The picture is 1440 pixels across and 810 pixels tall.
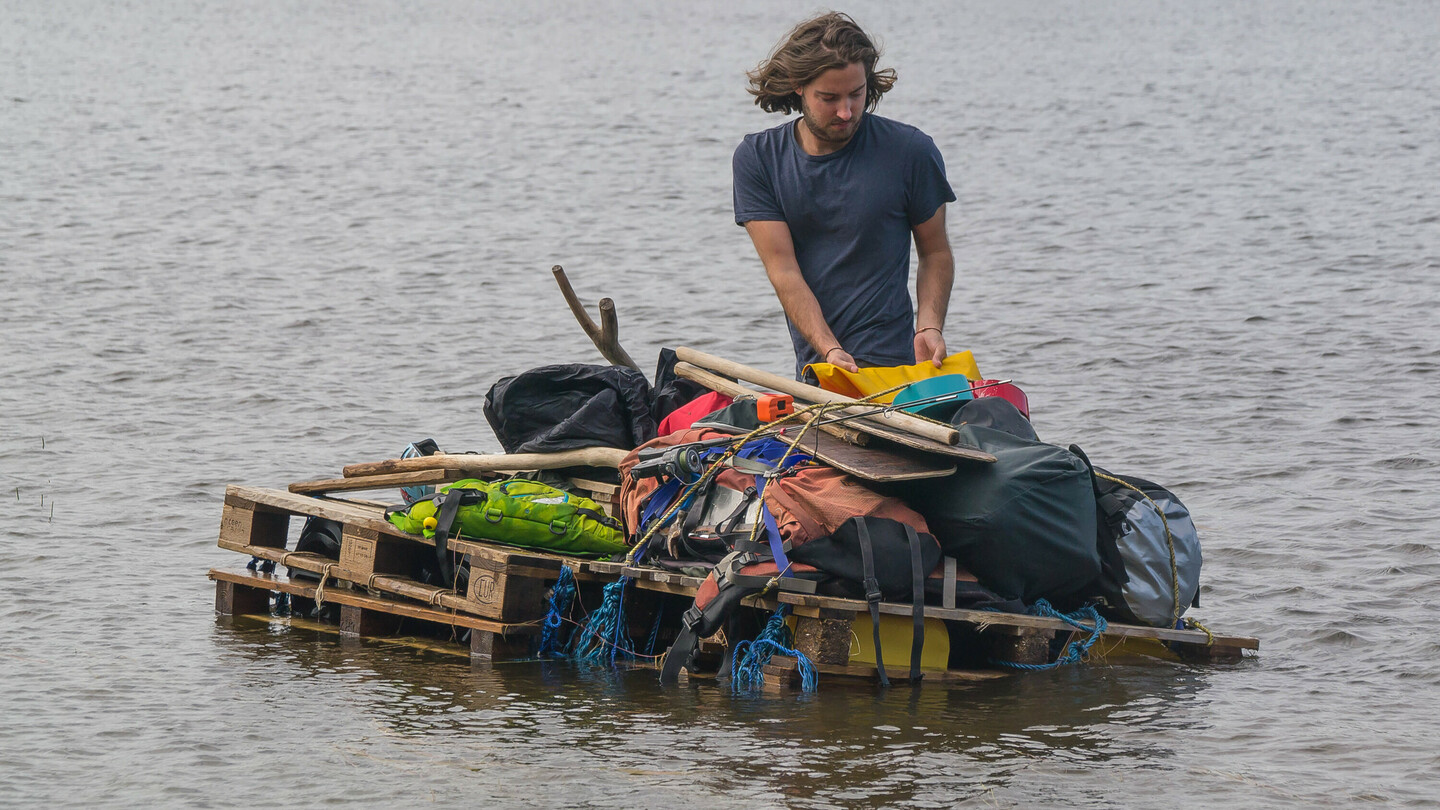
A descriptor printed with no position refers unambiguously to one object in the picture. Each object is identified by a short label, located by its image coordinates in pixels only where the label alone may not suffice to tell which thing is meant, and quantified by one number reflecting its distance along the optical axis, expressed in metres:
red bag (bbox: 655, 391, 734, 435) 13.65
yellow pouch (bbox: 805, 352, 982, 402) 12.62
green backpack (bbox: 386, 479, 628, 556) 13.16
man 12.67
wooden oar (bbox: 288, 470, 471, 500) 14.26
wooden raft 11.98
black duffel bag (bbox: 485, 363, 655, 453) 13.91
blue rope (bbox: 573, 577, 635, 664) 12.94
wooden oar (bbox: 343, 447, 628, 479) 13.71
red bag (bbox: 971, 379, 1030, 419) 13.15
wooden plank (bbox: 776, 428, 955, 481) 11.56
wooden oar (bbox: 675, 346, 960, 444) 11.57
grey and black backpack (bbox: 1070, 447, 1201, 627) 12.59
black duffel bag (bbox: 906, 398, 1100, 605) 11.73
